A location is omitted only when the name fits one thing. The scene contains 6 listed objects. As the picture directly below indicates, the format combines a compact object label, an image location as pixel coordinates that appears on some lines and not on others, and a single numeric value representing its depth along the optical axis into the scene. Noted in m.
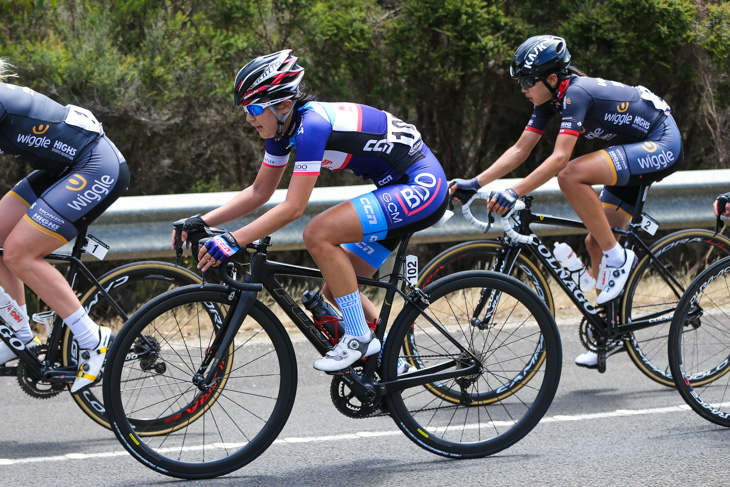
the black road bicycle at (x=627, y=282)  11.45
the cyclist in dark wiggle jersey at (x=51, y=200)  9.68
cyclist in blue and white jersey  8.54
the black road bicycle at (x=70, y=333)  10.07
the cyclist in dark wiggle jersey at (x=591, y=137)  11.38
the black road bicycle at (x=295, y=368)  8.71
